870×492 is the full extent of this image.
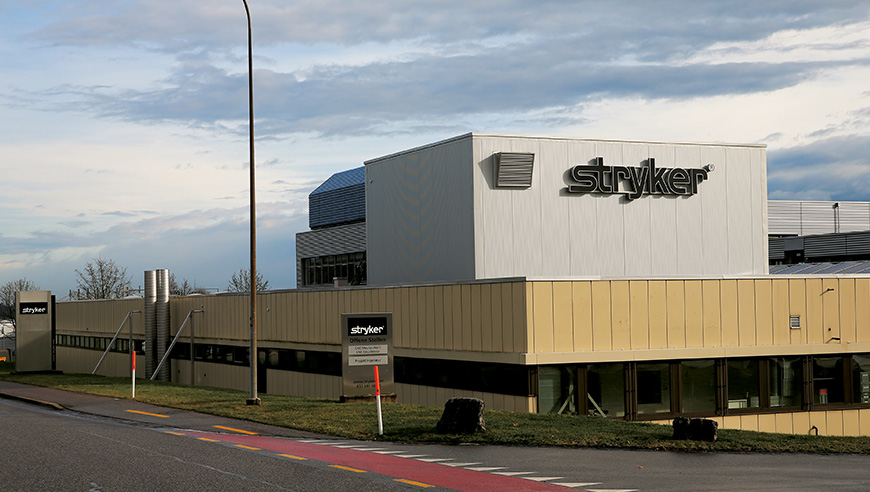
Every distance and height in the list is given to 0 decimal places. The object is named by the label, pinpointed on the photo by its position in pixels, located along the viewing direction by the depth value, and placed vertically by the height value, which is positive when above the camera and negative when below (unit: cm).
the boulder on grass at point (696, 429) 1586 -236
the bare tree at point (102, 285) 10412 +227
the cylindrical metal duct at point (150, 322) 4381 -90
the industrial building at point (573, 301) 2288 -8
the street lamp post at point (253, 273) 2273 +74
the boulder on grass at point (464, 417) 1659 -218
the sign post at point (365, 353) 2219 -130
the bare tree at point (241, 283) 11318 +254
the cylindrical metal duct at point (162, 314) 4388 -51
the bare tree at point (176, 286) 10679 +214
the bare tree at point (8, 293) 12025 +174
